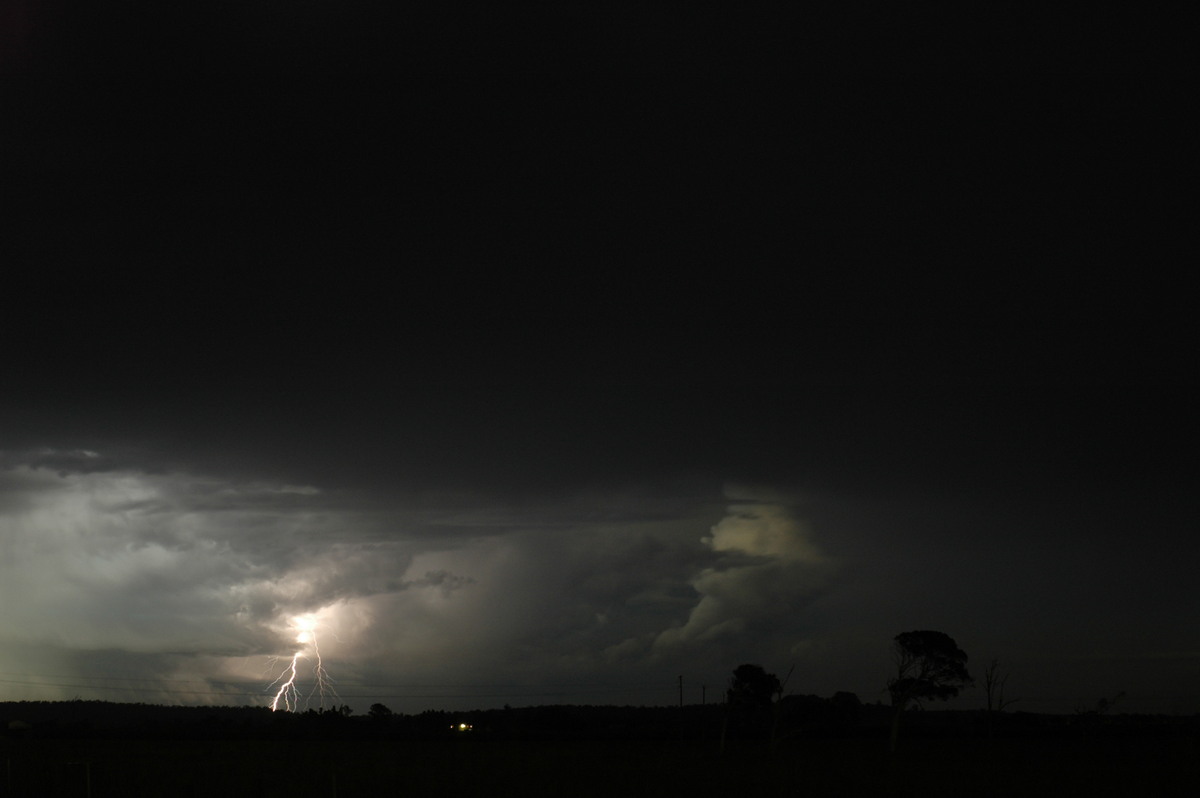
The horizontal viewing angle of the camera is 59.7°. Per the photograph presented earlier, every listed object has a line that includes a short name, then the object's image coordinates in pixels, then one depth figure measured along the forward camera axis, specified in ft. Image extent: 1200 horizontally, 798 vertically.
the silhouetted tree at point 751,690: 242.99
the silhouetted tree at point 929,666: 245.24
